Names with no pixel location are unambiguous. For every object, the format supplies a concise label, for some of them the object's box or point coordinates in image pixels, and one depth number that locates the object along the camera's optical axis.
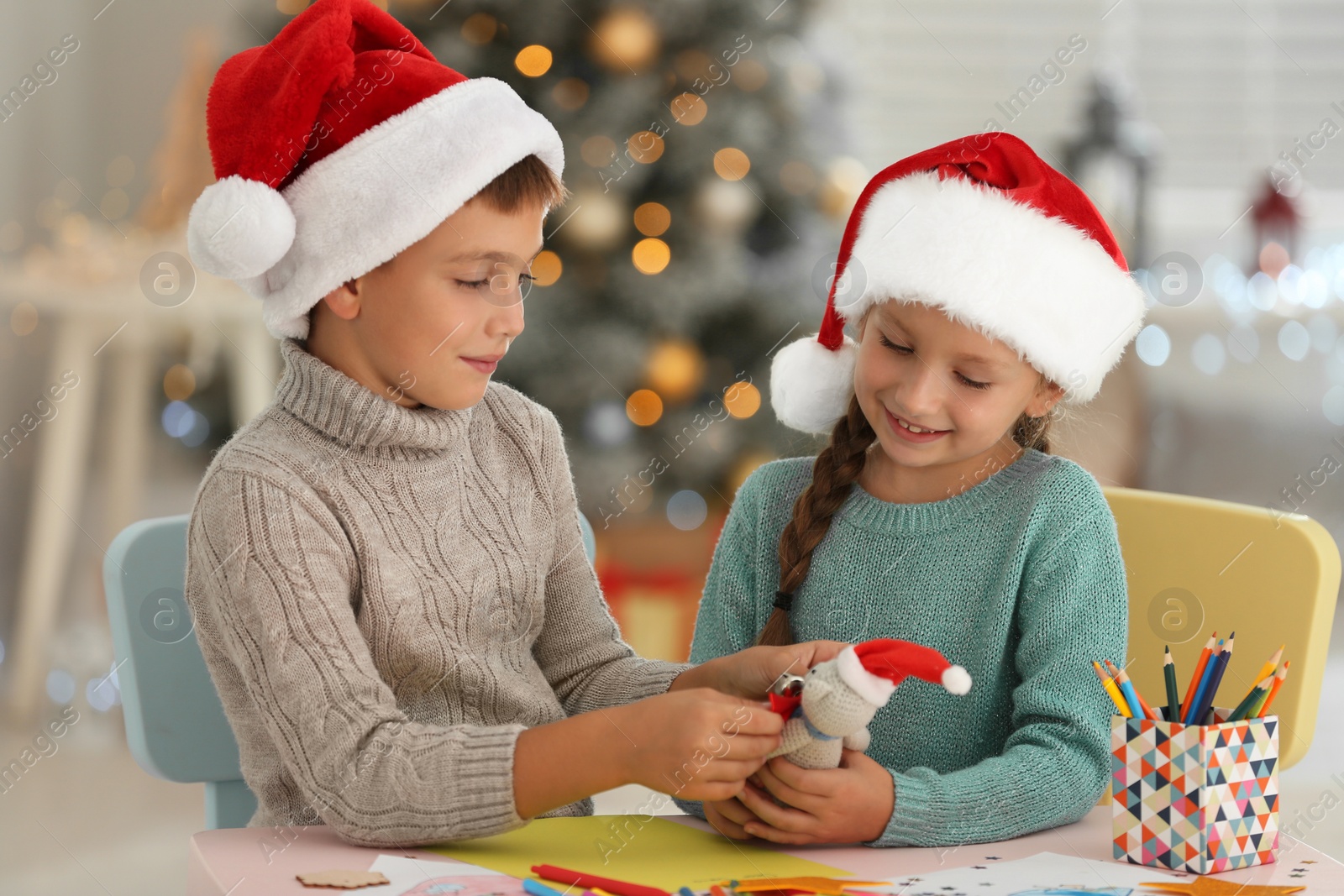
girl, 2.19
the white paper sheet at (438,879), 1.93
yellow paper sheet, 1.98
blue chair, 2.24
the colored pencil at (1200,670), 1.99
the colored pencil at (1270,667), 1.99
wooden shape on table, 1.93
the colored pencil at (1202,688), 1.99
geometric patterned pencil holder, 1.97
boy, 2.00
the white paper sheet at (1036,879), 1.95
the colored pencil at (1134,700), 2.01
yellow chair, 2.16
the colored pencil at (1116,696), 2.01
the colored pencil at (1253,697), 1.99
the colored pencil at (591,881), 1.92
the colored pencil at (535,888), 1.92
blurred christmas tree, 3.95
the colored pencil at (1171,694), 1.99
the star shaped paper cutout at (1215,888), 1.94
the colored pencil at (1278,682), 1.99
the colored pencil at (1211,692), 1.98
